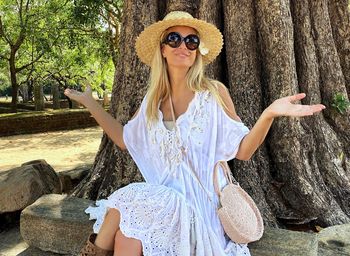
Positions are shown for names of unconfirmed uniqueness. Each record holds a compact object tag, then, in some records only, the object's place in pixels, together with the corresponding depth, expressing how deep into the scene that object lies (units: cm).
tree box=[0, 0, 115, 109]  1424
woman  227
